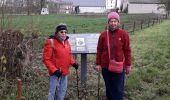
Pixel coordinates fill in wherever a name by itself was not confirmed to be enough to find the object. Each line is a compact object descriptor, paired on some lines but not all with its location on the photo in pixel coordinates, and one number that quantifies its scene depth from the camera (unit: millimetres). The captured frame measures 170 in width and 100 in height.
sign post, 4210
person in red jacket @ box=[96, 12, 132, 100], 3555
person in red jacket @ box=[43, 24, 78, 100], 3398
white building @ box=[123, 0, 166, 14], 55437
